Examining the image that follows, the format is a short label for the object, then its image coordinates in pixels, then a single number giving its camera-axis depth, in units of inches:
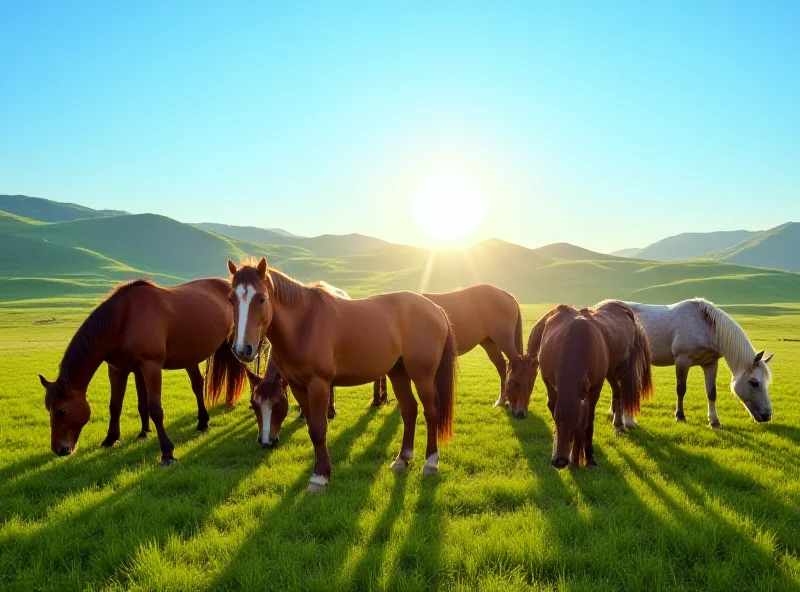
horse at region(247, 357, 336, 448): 269.1
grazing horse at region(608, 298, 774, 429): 300.5
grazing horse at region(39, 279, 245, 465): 242.8
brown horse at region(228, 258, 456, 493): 187.3
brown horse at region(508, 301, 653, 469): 209.2
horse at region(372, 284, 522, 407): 375.6
